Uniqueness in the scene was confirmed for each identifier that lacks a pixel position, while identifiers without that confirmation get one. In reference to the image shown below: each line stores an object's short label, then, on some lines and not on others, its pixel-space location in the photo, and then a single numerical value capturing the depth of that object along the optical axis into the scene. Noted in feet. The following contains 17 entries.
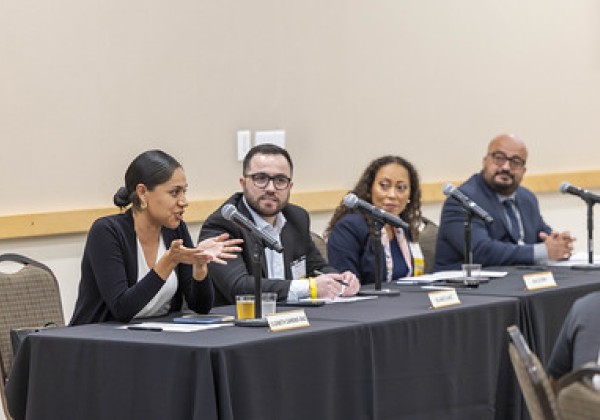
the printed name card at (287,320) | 17.32
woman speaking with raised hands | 18.71
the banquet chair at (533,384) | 11.40
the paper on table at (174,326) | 17.56
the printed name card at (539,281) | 22.33
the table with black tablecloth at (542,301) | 21.64
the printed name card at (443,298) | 20.07
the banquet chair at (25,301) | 20.75
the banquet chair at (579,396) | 10.19
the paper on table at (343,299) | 20.81
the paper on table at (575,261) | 27.21
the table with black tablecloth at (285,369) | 16.18
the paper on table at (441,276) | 24.15
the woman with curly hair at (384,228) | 24.93
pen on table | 17.58
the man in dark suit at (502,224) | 27.34
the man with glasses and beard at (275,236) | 21.04
